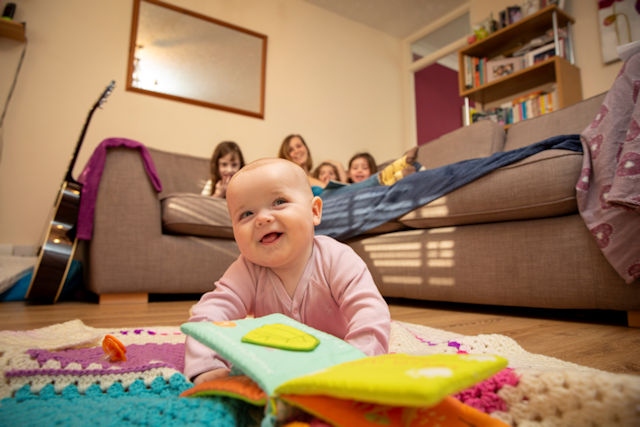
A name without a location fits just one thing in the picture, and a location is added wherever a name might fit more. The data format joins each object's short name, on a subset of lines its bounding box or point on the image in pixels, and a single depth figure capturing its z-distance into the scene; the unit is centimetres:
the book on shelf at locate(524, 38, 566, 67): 262
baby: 55
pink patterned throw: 90
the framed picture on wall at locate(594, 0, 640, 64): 229
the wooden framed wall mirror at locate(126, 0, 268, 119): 269
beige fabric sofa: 108
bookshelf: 254
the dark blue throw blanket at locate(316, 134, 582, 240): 124
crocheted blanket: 31
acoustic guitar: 148
